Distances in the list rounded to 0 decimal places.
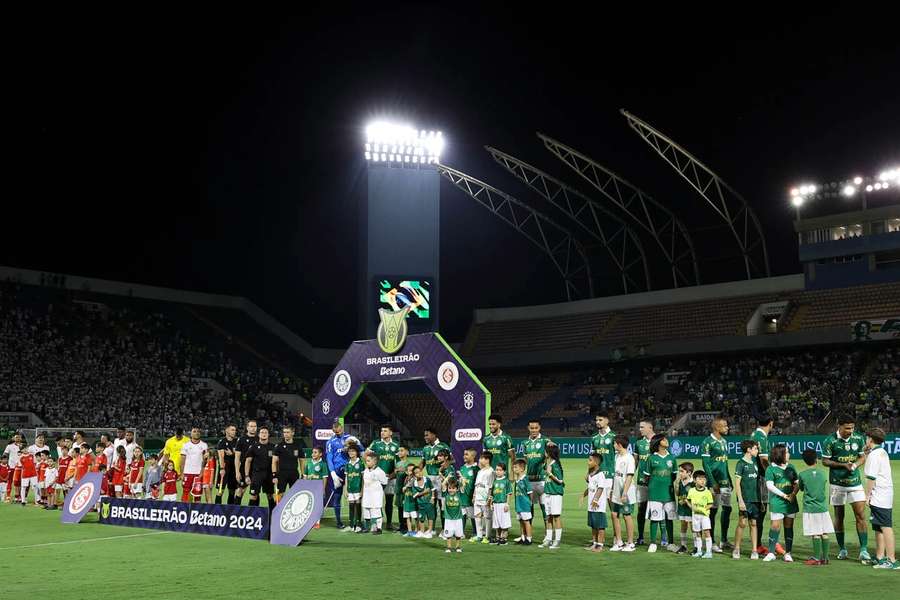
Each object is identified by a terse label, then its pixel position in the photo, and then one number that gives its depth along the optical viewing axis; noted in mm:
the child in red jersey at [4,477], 28797
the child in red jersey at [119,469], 25109
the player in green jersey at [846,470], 14664
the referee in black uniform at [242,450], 20781
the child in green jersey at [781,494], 14719
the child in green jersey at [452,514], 16453
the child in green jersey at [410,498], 18562
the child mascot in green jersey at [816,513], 14211
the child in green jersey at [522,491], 17172
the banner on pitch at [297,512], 17359
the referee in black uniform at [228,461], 21516
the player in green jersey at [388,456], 19766
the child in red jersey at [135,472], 24812
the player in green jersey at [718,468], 15664
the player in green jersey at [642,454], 16641
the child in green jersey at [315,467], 20500
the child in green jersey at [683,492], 15617
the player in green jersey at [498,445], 19109
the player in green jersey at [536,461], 18062
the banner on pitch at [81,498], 21938
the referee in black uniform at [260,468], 20312
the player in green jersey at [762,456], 15547
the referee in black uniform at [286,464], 20234
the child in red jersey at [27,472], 27484
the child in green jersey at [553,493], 16781
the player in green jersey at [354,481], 19620
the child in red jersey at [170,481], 23562
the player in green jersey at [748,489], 15289
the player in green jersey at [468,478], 17484
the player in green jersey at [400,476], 19344
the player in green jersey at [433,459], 18500
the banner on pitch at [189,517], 18016
